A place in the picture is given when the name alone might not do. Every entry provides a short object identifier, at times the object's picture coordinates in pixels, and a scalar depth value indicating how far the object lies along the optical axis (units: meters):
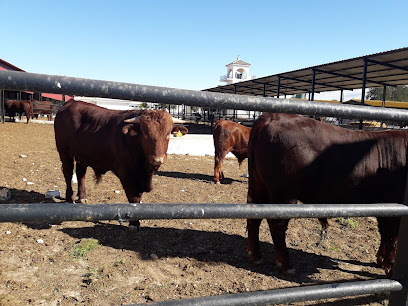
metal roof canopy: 11.08
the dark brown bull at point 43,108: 25.69
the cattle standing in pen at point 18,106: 22.28
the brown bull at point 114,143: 4.23
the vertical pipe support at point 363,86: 11.05
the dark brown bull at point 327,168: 3.14
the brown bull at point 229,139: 8.07
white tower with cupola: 69.31
